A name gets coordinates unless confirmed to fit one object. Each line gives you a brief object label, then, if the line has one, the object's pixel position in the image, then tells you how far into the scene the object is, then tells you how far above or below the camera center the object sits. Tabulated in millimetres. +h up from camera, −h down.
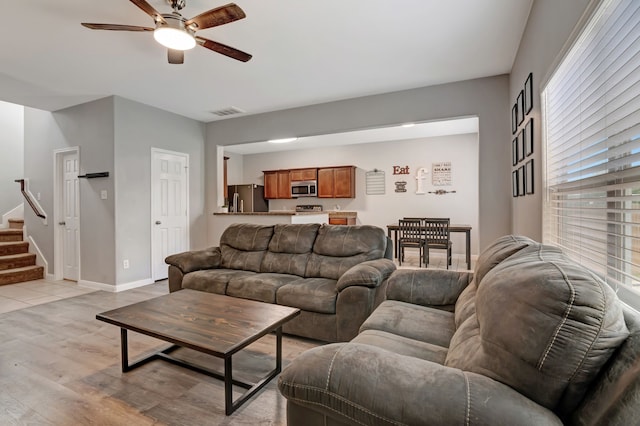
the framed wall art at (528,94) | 2475 +919
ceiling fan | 2078 +1305
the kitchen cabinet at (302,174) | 7770 +833
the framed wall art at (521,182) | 2783 +215
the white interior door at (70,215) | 4781 -95
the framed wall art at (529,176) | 2508 +244
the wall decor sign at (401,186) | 7089 +470
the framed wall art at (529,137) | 2473 +563
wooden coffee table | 1724 -716
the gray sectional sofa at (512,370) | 753 -468
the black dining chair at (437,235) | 5426 -503
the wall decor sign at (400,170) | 7051 +830
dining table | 5371 -418
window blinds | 1130 +269
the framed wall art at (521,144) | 2735 +559
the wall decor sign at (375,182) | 7332 +590
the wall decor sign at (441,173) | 6693 +712
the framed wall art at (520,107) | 2811 +920
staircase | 4801 -815
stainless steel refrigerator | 7832 +248
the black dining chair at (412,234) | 5566 -499
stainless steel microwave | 7781 +477
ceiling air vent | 4899 +1549
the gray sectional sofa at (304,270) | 2457 -619
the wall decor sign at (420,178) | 6887 +631
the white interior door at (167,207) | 4816 +20
